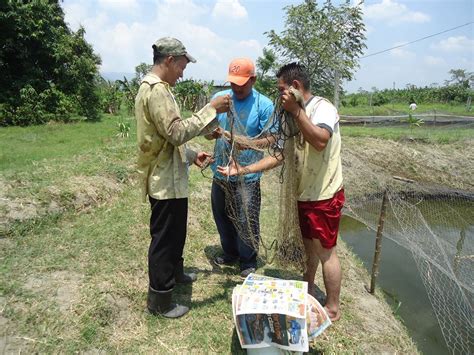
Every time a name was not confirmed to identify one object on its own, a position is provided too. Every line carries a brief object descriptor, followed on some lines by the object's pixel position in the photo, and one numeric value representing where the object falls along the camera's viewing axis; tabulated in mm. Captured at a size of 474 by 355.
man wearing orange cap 2701
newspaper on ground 1943
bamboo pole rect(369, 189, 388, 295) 3544
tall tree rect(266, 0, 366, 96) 13352
